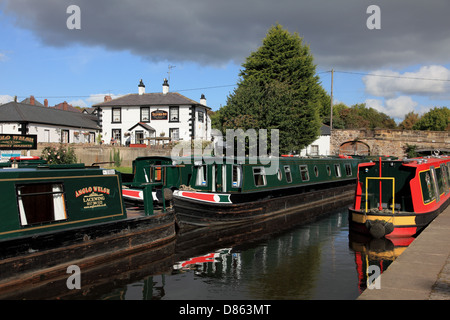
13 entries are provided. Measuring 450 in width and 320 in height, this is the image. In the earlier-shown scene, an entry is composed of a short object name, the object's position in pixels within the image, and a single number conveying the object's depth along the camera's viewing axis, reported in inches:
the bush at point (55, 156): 787.0
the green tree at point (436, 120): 2876.5
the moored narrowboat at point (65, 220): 314.3
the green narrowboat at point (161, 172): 592.3
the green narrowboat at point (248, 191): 550.9
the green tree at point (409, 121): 3304.6
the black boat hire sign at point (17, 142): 650.2
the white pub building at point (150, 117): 1748.3
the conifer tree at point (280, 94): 1135.0
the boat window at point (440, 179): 657.5
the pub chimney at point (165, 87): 1856.3
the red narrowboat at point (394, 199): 491.5
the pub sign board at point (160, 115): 1766.7
